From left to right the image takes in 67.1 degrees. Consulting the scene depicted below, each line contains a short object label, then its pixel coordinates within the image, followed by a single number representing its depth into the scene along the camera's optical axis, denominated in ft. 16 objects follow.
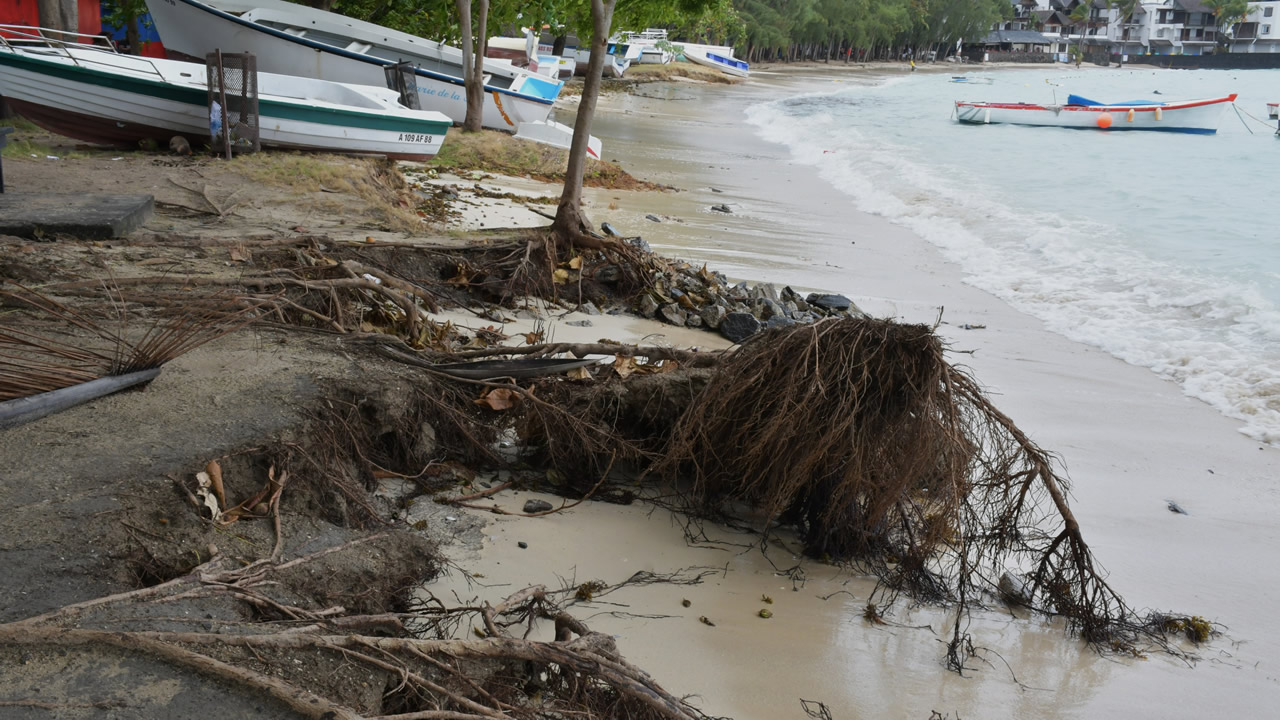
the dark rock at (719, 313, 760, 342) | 24.41
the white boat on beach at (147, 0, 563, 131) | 50.47
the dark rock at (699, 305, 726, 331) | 25.02
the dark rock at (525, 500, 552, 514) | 14.47
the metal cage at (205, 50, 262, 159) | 34.04
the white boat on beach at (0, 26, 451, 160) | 33.19
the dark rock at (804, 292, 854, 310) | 27.14
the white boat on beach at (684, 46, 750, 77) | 204.33
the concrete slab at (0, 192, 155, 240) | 20.25
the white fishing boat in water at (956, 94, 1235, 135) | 119.65
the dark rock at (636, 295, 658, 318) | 25.20
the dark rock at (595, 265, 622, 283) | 26.14
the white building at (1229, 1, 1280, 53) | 419.54
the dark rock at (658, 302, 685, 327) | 24.88
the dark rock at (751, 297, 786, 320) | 25.75
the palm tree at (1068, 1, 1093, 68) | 419.54
